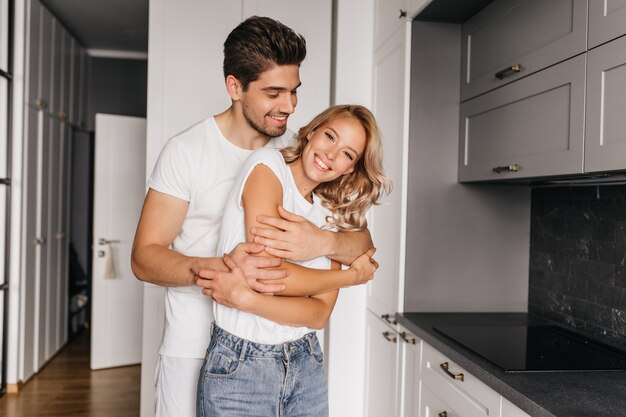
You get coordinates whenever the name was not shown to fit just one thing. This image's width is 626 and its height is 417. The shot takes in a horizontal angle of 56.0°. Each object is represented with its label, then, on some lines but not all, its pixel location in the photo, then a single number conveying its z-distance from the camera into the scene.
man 1.53
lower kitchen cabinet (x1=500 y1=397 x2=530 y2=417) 1.48
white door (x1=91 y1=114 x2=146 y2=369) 4.72
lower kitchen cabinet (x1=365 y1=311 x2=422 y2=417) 2.31
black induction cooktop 1.72
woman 1.35
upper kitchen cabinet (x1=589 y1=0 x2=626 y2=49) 1.52
